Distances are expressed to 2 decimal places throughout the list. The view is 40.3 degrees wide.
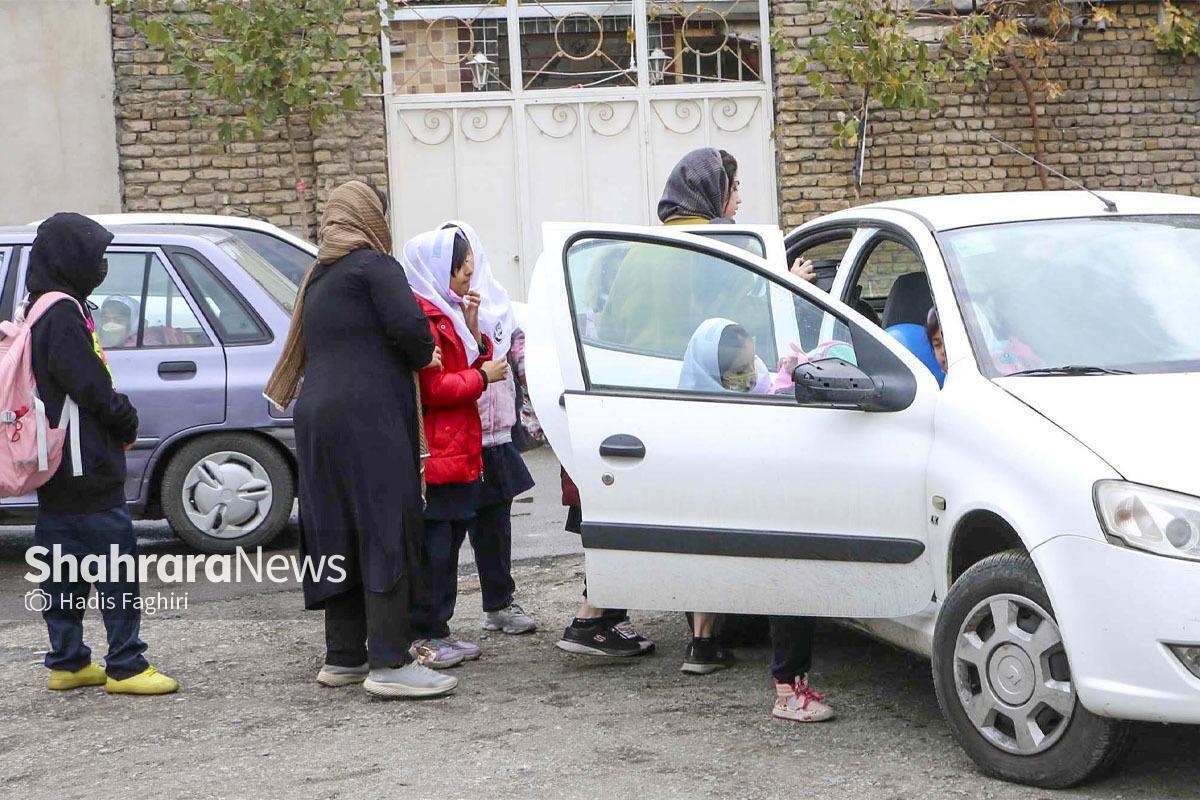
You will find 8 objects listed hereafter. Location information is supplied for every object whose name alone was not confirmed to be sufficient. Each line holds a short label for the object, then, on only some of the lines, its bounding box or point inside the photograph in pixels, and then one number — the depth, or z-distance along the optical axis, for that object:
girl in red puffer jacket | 5.58
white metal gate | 13.94
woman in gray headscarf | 5.03
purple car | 7.95
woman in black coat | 5.21
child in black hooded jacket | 5.34
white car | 3.89
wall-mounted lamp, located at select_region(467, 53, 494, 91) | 14.00
